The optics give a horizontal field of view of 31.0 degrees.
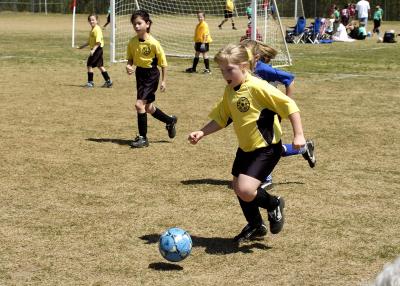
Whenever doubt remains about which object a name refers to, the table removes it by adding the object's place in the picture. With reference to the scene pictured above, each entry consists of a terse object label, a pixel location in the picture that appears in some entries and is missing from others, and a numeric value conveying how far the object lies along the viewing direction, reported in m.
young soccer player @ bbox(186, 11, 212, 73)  20.78
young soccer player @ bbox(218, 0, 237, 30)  30.66
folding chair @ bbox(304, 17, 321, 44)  34.03
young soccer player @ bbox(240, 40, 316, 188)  6.38
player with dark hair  10.77
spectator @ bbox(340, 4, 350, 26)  40.81
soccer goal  23.69
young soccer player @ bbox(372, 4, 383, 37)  39.14
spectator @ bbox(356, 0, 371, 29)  37.96
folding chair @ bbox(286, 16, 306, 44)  33.53
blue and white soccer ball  5.43
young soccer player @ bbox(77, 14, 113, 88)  17.34
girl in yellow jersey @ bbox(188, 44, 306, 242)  5.78
